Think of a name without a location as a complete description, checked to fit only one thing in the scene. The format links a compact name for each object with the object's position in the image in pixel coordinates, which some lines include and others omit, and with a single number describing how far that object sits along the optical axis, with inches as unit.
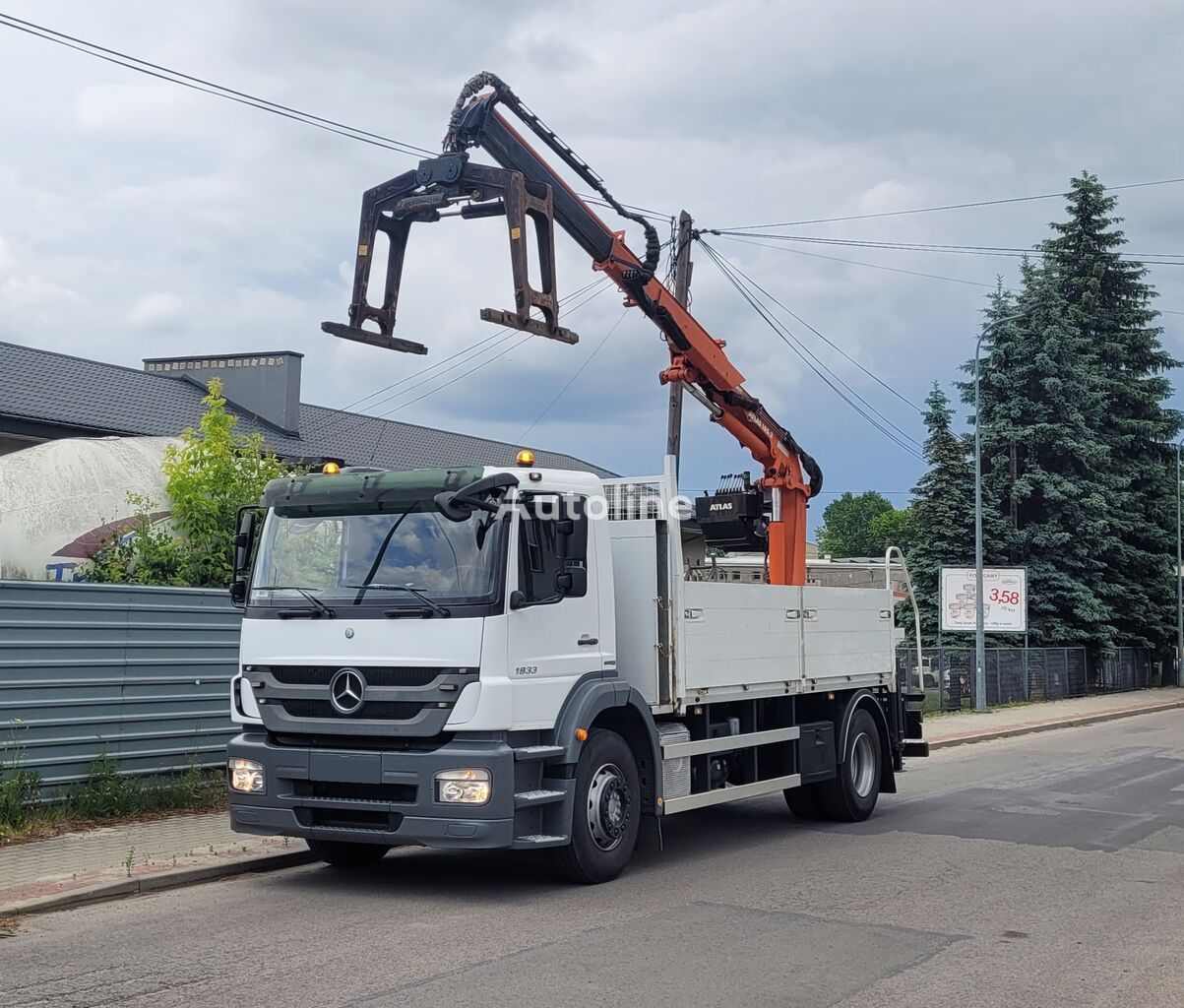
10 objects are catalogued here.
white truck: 324.8
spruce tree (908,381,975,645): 1560.0
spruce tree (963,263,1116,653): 1556.3
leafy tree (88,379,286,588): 525.0
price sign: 1339.8
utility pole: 909.2
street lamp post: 1181.7
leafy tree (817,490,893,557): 4902.6
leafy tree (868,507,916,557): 4349.4
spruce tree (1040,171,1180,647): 1656.0
